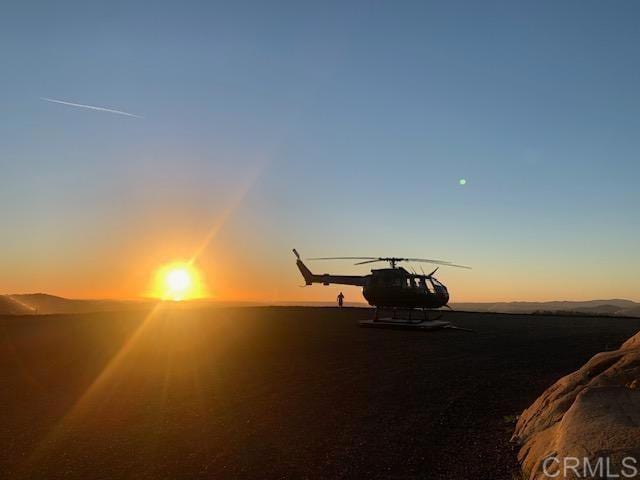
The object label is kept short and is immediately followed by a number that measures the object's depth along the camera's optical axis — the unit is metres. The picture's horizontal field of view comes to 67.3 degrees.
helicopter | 30.62
